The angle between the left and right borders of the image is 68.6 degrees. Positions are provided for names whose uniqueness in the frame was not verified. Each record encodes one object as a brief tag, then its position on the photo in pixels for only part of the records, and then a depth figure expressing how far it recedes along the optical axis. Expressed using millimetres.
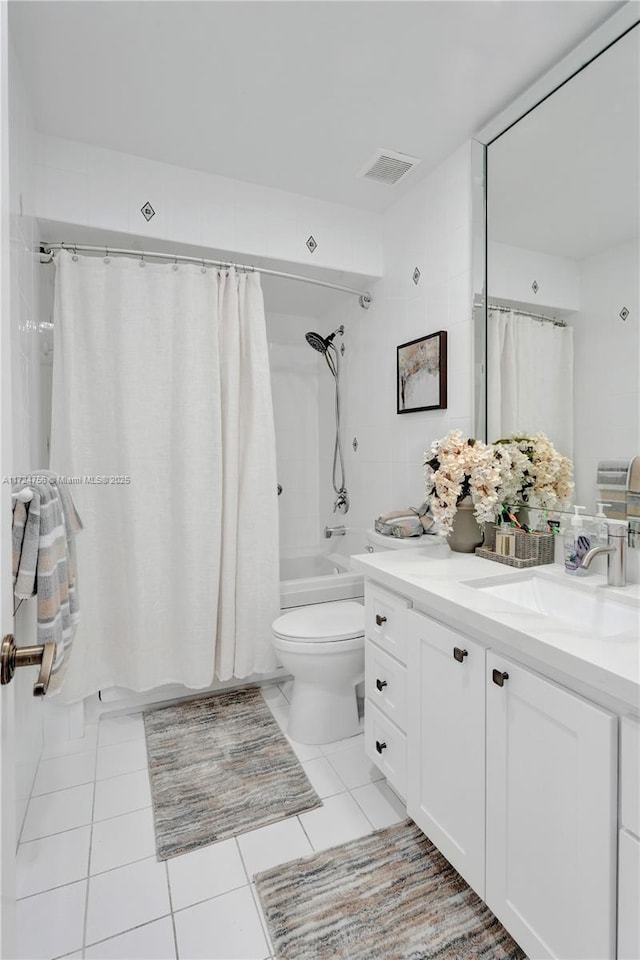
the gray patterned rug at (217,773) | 1525
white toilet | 1852
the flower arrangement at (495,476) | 1590
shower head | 3178
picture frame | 2080
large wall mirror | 1345
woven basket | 1516
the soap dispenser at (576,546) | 1377
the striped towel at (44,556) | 1223
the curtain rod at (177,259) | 1950
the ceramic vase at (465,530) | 1700
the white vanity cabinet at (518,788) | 812
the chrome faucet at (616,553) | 1259
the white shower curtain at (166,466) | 2006
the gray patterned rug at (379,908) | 1135
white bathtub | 2383
